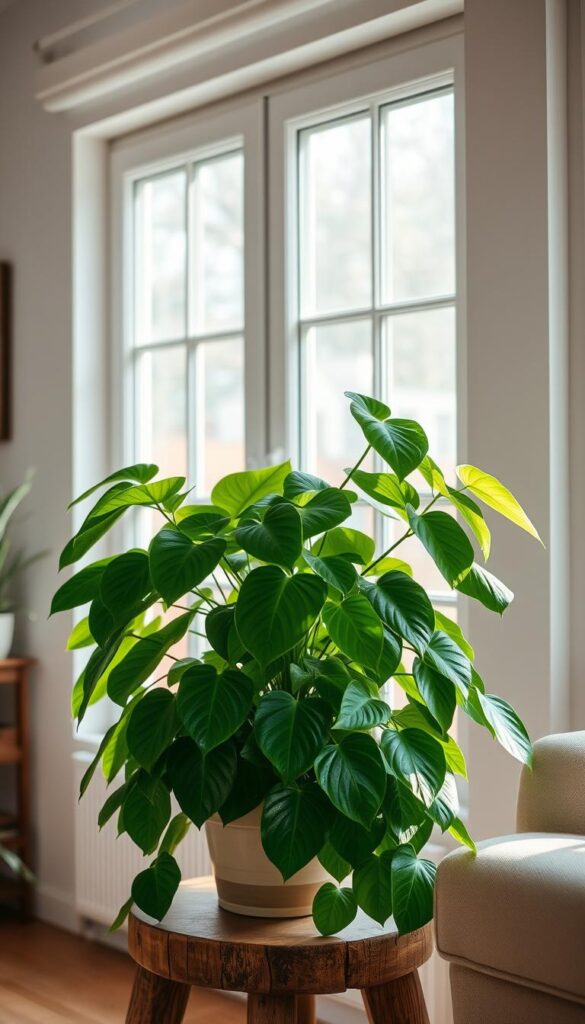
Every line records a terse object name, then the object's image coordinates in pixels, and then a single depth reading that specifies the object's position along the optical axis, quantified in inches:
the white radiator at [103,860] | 113.6
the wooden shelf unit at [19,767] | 132.7
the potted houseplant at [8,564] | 131.9
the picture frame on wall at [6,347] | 141.0
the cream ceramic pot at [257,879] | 64.6
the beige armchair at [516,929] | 55.9
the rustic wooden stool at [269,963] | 59.8
